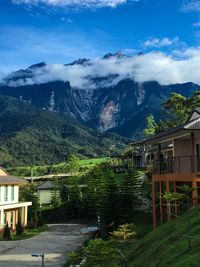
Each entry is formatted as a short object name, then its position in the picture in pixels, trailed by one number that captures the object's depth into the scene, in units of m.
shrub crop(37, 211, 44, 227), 43.52
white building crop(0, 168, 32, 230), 37.84
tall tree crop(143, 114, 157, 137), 62.06
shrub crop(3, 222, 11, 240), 34.53
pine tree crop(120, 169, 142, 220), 36.13
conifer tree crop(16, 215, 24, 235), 37.55
